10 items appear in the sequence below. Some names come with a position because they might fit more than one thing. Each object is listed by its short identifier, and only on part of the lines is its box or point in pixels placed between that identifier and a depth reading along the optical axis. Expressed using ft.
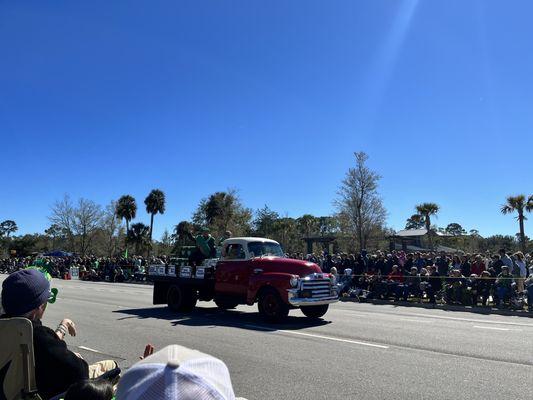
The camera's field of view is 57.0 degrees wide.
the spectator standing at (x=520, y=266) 57.52
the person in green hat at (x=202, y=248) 49.42
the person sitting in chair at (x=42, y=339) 9.83
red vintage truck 40.57
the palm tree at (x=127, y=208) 209.87
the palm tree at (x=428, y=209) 162.81
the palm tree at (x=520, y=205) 141.99
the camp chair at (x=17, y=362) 9.52
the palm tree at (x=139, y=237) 199.00
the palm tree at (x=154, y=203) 202.43
